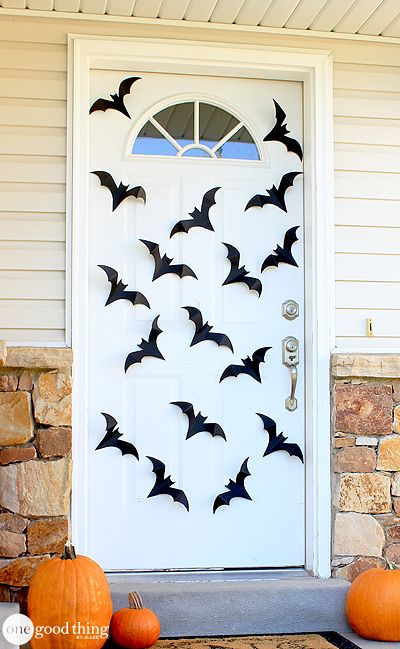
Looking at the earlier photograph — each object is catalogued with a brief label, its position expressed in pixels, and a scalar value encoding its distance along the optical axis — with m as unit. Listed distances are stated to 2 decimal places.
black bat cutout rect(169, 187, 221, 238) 3.73
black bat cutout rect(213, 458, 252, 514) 3.68
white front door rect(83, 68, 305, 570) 3.64
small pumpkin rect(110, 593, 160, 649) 3.10
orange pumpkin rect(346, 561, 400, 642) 3.24
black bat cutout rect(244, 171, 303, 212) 3.78
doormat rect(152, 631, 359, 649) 3.18
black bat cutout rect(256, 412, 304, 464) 3.73
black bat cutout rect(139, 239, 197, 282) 3.68
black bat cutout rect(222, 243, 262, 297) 3.74
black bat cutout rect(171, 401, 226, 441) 3.68
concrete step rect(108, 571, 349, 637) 3.38
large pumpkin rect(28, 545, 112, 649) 3.00
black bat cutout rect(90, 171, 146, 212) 3.67
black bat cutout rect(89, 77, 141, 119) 3.70
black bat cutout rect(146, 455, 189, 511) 3.64
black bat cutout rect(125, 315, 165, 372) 3.65
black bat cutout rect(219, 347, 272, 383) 3.73
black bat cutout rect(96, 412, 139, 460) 3.61
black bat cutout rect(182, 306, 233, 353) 3.70
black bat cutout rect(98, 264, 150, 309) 3.64
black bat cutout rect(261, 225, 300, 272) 3.76
